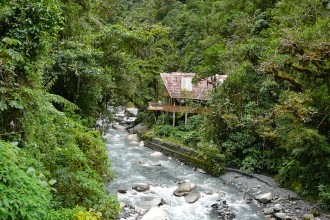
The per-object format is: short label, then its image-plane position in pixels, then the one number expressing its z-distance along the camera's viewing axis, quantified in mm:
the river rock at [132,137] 26647
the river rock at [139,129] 28752
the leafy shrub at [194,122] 23081
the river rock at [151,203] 12427
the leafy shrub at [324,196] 11481
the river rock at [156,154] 21562
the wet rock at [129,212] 11056
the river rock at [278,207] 12116
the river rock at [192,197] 13291
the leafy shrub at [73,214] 5057
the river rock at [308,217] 11052
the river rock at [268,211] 12039
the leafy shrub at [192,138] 20547
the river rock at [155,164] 18984
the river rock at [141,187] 14248
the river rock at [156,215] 10597
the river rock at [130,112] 39750
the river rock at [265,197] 13139
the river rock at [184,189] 14059
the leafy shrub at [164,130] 24938
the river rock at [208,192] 14272
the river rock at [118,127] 32200
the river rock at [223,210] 11758
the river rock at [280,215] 11481
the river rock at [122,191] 13757
